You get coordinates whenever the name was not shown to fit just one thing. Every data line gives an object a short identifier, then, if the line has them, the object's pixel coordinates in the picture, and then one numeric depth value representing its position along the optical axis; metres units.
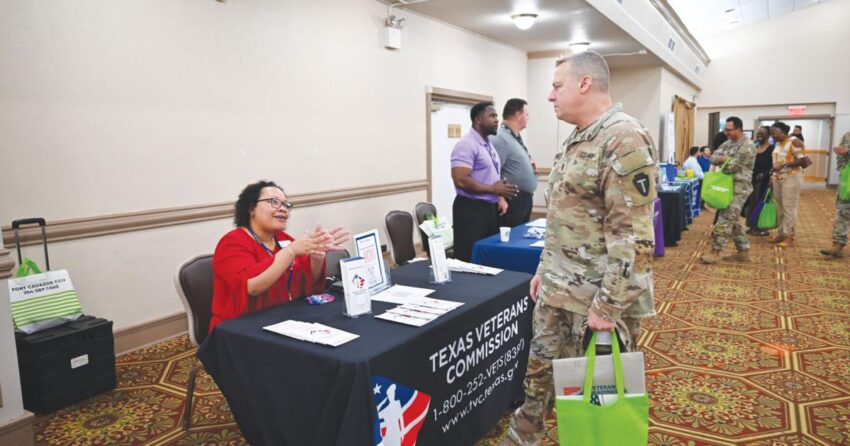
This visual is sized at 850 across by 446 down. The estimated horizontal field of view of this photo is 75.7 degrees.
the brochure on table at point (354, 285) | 1.92
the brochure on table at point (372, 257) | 2.15
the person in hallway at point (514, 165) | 4.30
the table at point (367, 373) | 1.57
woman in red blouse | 2.07
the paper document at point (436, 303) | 2.06
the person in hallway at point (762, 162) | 7.16
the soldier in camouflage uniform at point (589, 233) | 1.61
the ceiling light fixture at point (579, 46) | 7.67
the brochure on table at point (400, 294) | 2.17
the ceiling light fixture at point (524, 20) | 5.93
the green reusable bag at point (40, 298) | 2.68
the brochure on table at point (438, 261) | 2.39
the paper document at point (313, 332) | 1.70
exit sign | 14.53
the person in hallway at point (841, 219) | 5.85
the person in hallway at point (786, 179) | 6.55
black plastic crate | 2.63
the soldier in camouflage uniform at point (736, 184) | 5.64
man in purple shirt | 4.00
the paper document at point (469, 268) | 2.62
